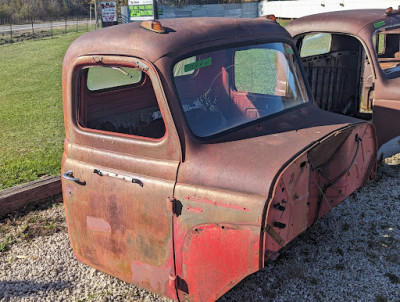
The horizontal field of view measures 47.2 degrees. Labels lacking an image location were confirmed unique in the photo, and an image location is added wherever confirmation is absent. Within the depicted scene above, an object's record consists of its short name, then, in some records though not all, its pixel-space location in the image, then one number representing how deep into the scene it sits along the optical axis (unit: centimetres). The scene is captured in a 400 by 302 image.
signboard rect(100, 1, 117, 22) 2070
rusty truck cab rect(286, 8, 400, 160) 523
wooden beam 476
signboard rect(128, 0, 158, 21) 1798
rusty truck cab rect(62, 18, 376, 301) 256
